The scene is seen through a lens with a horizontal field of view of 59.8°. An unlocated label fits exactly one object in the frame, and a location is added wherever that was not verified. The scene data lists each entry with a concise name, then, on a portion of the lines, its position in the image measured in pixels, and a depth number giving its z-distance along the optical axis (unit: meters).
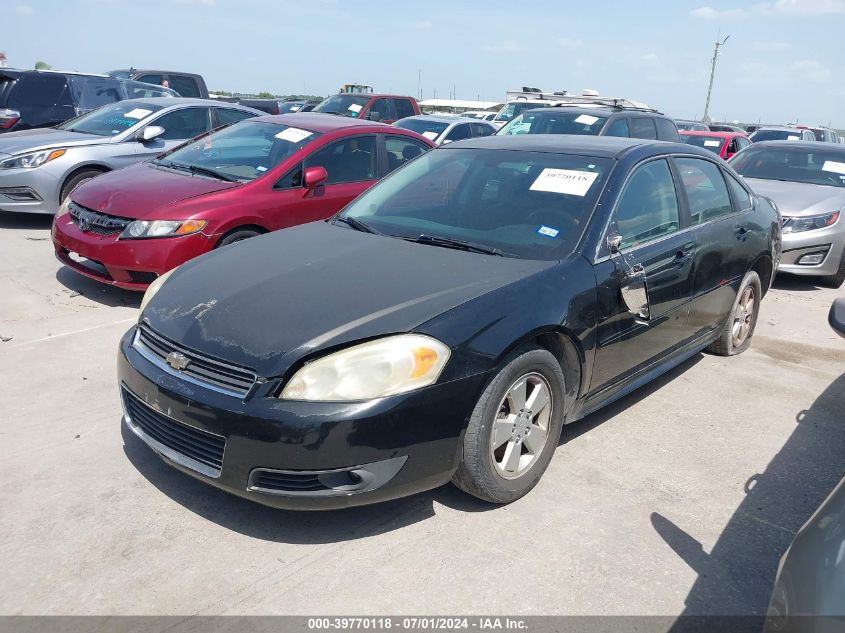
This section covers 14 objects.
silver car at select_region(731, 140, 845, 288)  7.55
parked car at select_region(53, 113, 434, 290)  5.57
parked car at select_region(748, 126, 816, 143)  18.78
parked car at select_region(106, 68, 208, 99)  17.11
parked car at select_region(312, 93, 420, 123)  15.98
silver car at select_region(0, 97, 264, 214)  8.12
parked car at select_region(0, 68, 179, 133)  10.67
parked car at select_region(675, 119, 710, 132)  24.43
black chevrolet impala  2.76
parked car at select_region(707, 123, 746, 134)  27.03
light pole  40.50
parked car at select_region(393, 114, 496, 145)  13.37
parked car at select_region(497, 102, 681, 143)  10.01
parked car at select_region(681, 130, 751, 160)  14.28
